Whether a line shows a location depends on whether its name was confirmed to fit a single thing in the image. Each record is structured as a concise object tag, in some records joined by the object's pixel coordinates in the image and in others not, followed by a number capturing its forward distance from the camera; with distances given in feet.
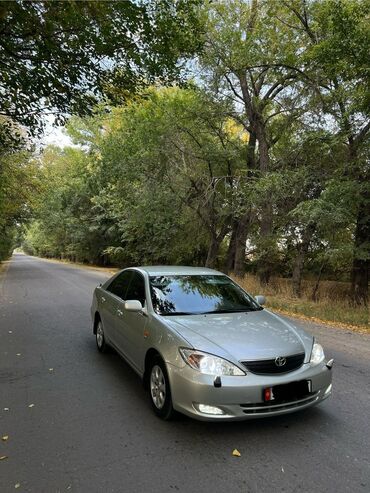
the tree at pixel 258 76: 49.42
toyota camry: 11.32
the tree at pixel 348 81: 33.42
